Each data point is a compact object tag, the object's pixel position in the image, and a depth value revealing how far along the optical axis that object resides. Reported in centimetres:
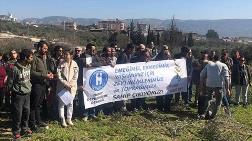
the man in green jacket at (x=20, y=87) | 498
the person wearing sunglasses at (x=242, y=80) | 826
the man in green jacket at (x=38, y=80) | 531
